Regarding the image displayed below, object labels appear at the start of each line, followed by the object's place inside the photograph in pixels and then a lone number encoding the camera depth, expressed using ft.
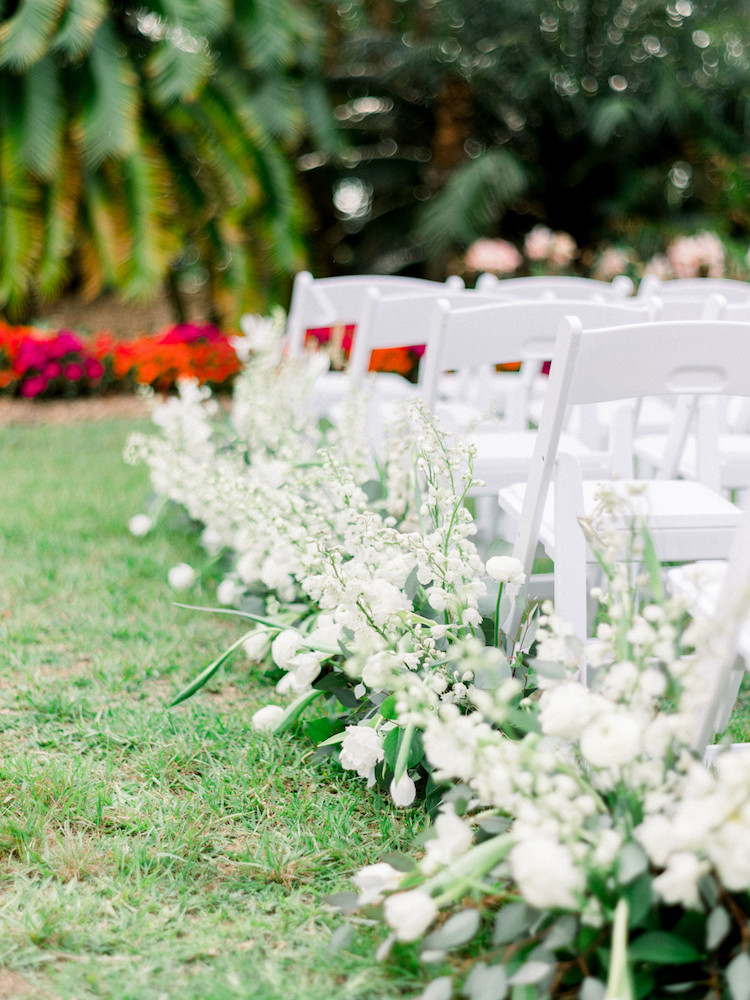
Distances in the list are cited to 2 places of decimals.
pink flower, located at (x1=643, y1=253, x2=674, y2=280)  27.66
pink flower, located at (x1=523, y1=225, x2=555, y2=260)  28.66
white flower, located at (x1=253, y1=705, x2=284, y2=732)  7.27
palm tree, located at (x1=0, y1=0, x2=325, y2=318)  24.72
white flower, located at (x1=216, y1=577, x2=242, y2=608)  9.93
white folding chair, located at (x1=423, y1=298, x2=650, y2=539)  8.15
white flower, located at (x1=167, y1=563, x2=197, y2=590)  10.38
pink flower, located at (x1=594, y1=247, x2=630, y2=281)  28.32
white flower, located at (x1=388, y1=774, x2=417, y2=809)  5.98
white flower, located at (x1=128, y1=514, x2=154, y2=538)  12.86
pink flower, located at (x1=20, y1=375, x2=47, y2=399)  23.69
